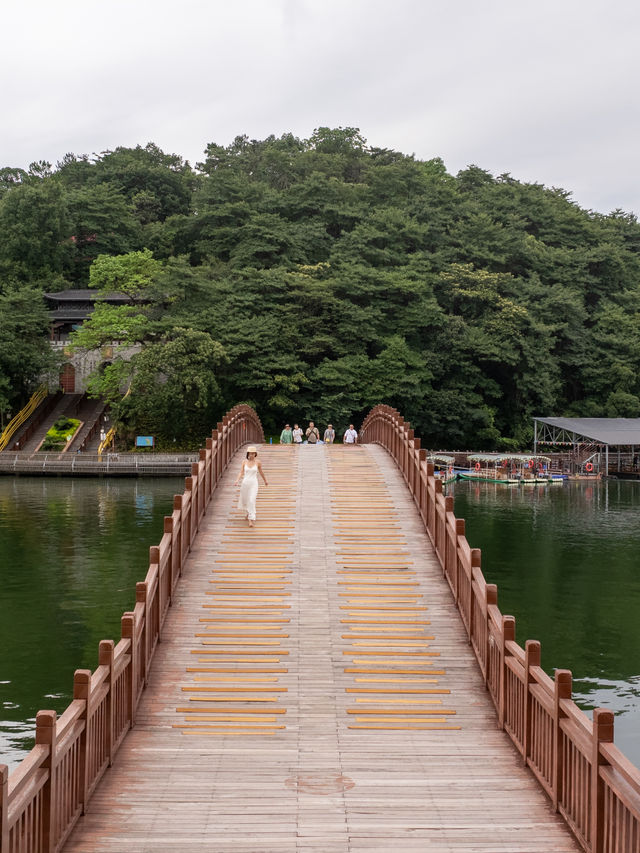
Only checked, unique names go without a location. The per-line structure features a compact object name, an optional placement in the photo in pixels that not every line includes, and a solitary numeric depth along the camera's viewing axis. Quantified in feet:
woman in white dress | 50.72
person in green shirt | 96.13
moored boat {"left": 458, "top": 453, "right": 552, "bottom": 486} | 171.63
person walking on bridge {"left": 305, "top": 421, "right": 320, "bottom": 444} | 93.50
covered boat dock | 176.96
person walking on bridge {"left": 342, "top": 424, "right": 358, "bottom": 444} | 96.33
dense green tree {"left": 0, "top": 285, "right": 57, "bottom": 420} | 174.09
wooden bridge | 21.71
